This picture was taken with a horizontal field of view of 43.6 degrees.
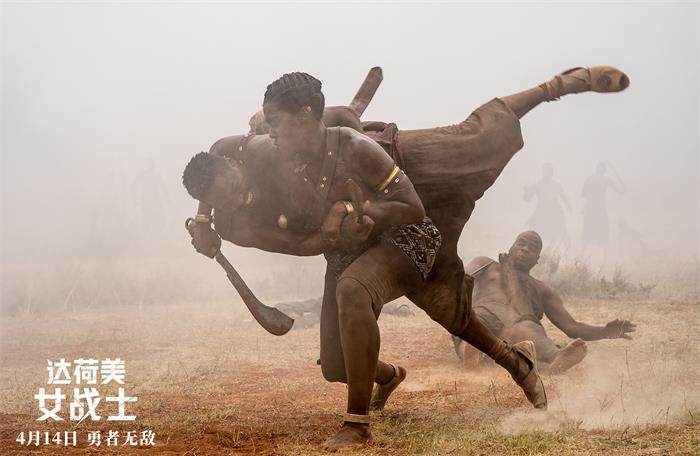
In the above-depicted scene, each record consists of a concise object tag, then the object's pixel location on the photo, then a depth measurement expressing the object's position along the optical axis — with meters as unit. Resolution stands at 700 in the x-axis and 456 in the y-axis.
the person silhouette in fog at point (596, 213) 19.00
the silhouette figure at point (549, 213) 18.73
